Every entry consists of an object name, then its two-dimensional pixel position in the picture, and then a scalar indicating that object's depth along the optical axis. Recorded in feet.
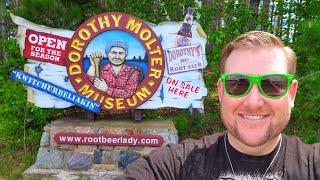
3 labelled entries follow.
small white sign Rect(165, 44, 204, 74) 10.51
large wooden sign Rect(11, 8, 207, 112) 10.36
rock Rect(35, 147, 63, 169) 10.28
